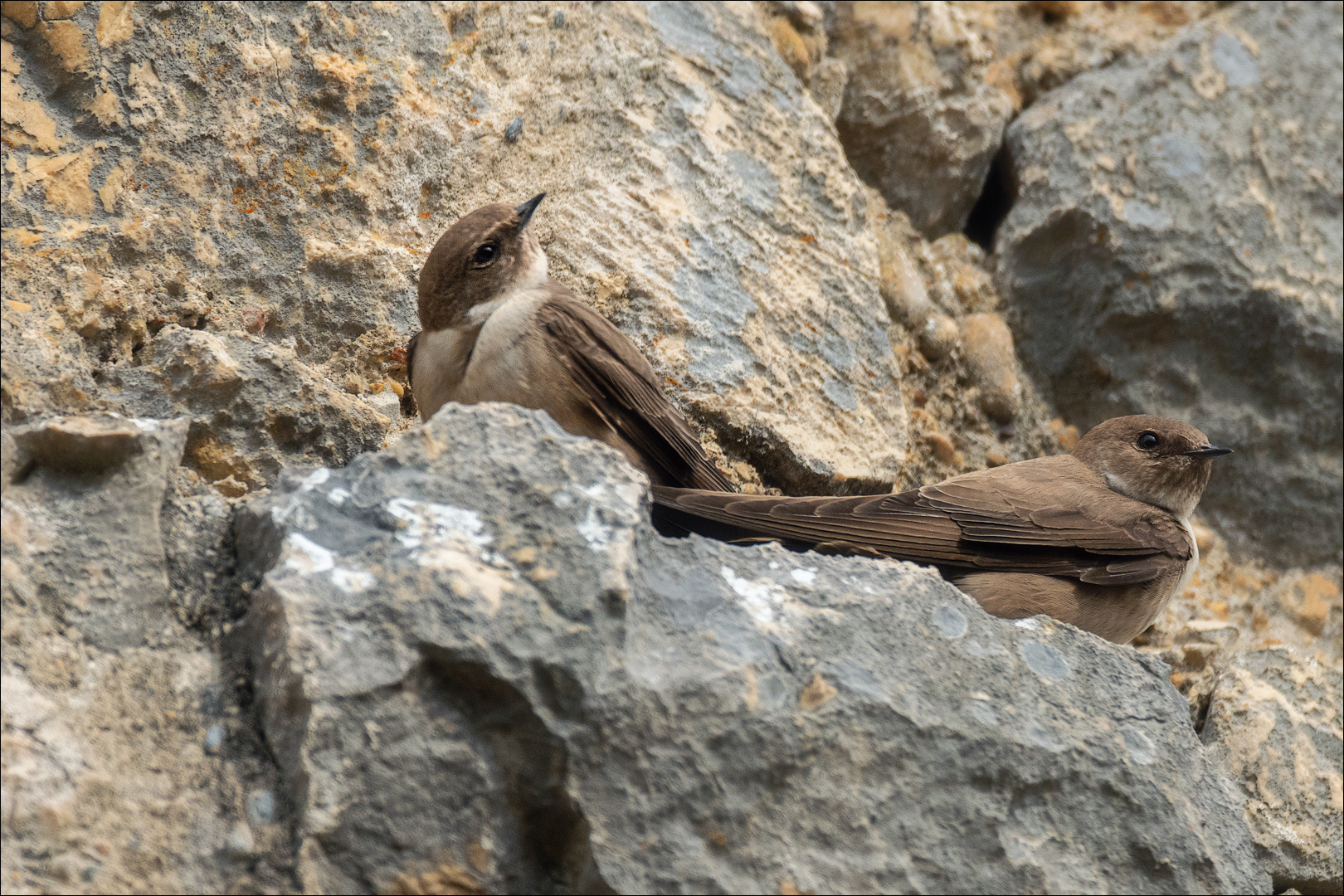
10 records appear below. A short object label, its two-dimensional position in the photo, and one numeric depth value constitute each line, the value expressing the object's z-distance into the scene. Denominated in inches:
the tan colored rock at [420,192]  287.0
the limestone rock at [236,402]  274.7
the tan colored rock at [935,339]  418.6
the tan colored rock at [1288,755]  328.8
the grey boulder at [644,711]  192.4
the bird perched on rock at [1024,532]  301.1
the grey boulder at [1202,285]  430.0
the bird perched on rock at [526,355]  301.9
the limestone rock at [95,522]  207.3
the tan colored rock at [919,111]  451.2
